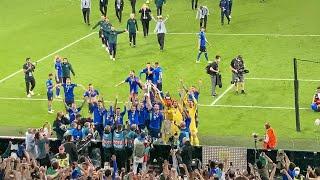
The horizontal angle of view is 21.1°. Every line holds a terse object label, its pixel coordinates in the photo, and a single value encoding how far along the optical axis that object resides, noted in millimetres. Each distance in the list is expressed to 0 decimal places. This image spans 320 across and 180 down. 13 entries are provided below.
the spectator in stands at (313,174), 22000
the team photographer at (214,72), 36125
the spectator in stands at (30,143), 28078
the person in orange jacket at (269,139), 28500
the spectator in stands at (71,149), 27438
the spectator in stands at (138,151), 27531
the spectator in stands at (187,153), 26712
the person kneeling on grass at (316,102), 34531
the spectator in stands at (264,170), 23266
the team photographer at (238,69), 36531
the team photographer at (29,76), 37062
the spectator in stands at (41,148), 28008
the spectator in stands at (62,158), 25531
